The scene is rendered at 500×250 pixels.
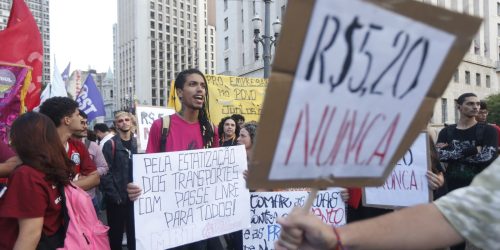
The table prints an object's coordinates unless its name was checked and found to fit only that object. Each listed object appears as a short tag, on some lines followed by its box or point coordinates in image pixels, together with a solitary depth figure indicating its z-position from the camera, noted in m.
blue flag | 8.51
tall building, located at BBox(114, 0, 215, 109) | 107.00
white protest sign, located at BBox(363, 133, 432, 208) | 3.14
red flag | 3.95
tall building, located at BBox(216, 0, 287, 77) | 43.07
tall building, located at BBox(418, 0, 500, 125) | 41.47
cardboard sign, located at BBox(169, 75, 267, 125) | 7.77
